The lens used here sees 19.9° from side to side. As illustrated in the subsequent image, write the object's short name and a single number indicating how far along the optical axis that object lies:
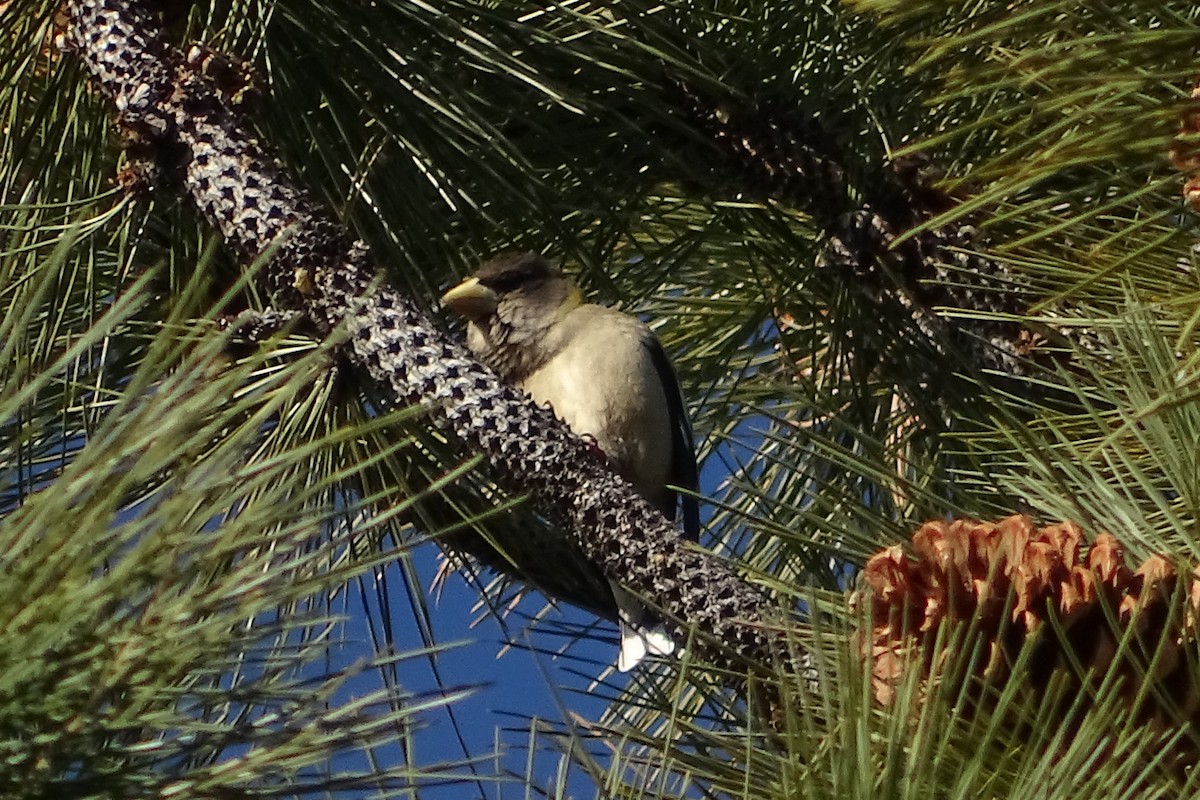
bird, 7.93
